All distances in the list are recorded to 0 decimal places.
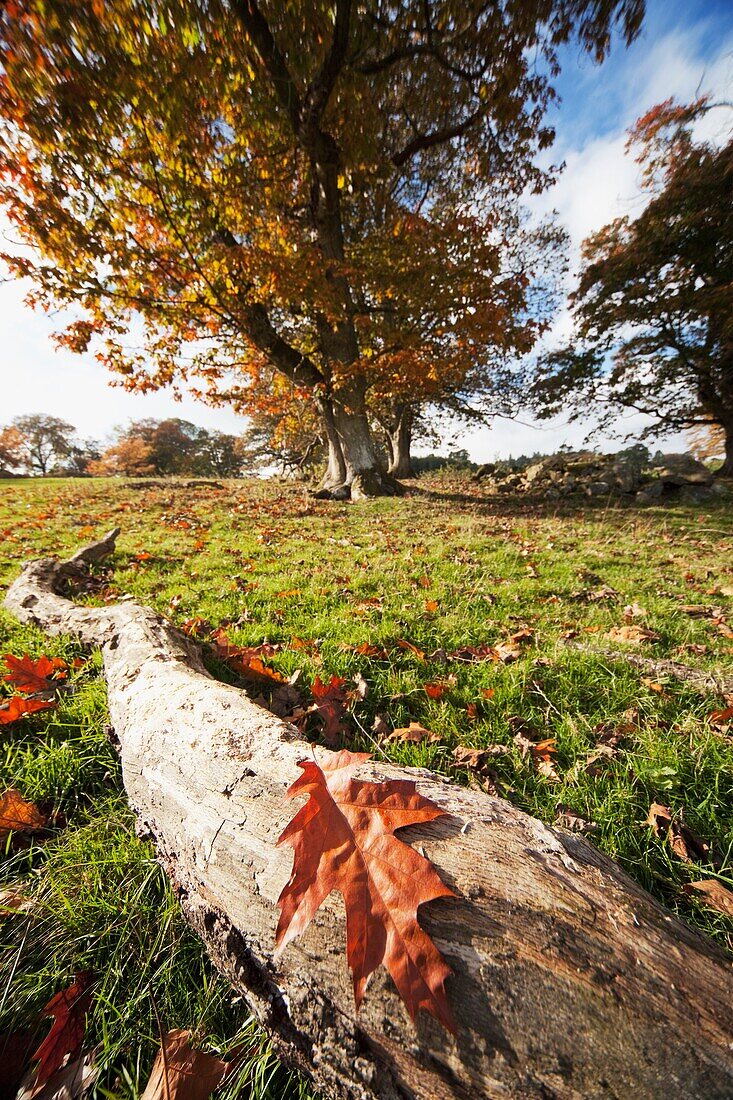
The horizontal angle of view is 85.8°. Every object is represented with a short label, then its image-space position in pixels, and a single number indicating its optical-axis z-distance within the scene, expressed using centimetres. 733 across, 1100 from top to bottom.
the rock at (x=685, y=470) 1102
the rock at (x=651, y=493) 1082
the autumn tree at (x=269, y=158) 589
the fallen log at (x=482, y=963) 71
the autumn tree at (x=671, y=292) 1126
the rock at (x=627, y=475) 1148
